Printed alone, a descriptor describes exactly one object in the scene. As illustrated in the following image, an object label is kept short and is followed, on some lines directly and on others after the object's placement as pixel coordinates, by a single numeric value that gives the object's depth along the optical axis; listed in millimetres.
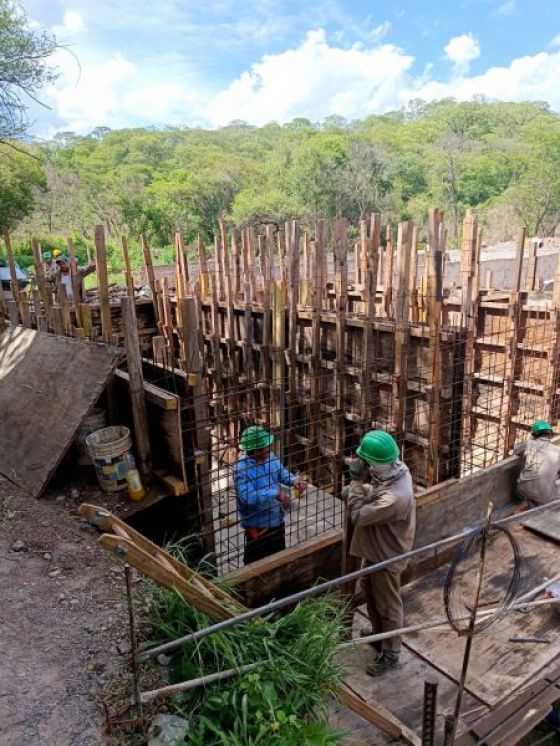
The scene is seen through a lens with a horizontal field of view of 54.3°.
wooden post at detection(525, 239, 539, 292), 8953
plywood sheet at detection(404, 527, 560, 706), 3641
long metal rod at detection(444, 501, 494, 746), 2449
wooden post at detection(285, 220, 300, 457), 6109
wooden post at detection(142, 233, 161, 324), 8422
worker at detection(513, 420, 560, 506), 5375
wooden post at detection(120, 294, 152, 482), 3949
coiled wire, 2582
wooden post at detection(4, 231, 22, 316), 7551
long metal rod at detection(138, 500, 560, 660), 2160
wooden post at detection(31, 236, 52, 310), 6340
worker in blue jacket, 4223
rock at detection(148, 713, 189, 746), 2301
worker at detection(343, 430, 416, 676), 3551
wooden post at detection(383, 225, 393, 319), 7312
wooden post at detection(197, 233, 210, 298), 8195
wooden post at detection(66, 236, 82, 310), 7357
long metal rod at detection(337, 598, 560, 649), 2648
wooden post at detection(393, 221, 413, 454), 5161
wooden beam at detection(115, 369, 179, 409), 3838
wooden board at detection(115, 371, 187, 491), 3934
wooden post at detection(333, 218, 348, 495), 5277
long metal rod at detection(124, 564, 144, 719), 2211
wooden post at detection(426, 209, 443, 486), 4852
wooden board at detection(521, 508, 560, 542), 5223
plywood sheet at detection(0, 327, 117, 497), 4188
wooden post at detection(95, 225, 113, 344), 5070
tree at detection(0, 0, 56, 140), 11977
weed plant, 2375
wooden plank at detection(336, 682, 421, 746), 2926
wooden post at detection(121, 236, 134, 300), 7766
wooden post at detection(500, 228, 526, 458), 7008
